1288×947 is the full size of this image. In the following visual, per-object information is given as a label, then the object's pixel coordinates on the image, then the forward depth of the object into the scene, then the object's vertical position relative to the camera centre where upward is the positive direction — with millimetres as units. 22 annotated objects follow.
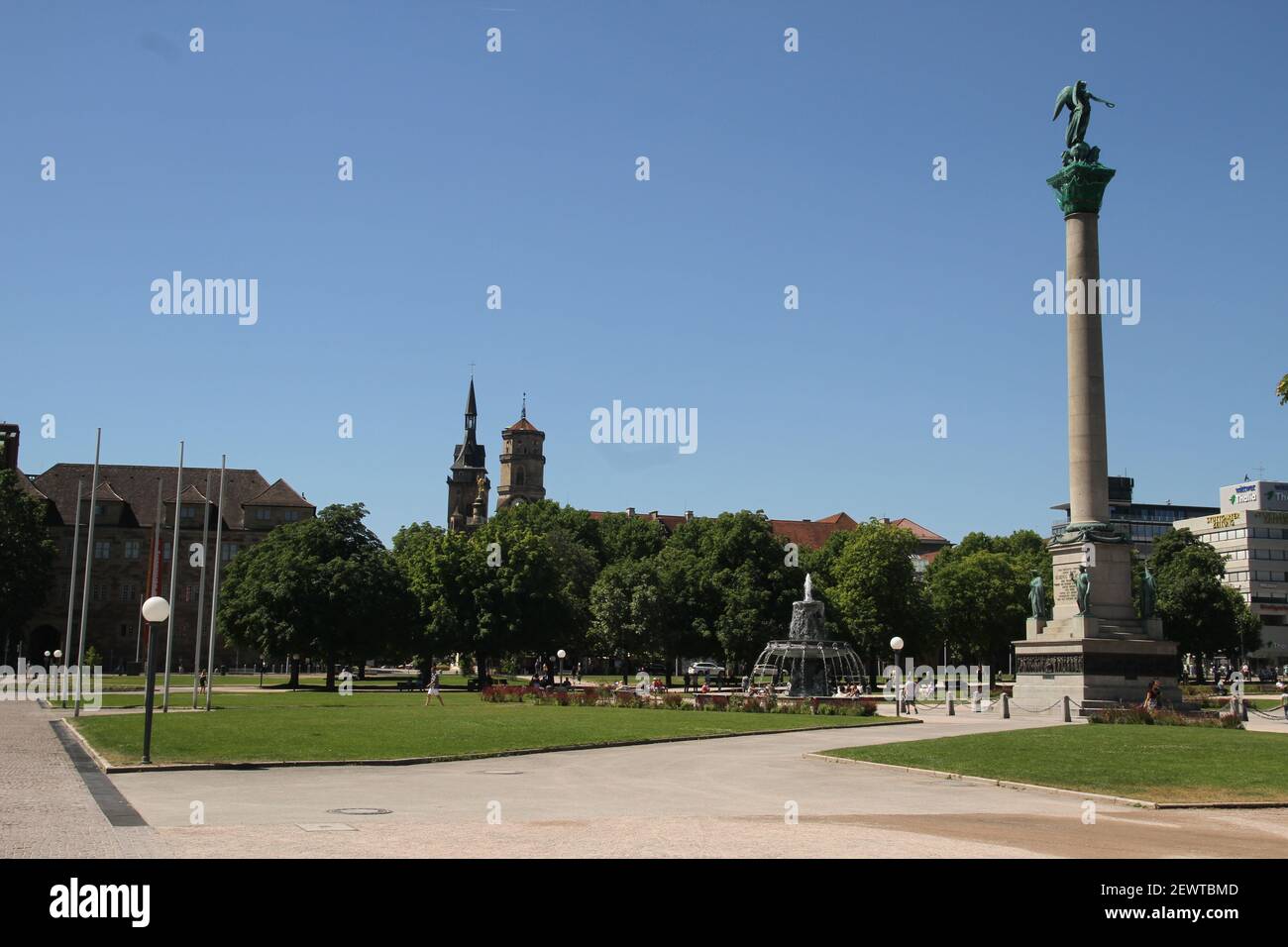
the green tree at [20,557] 97938 +2637
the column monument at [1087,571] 47375 +1746
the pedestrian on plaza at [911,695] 53038 -3977
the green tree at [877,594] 92750 +1012
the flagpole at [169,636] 43650 -1611
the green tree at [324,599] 80188 -212
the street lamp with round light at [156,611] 26272 -413
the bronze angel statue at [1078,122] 53406 +21734
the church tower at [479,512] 193625 +13974
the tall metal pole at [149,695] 23266 -2009
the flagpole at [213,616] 47750 -949
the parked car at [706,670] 98750 -5513
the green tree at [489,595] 82000 +312
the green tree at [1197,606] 99625 +744
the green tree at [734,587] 87188 +1305
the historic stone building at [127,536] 117438 +5655
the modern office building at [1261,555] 157125 +8142
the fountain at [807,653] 59500 -2299
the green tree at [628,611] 92188 -678
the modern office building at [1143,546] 188250 +10679
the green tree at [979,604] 105438 +551
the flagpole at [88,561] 50275 +1335
